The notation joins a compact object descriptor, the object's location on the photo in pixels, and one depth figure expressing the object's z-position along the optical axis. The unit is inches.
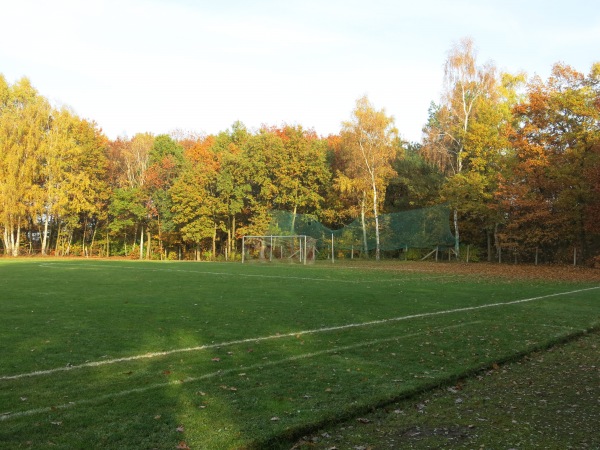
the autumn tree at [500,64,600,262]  1144.8
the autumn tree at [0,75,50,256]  1705.2
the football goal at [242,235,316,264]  1464.1
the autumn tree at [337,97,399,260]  1620.3
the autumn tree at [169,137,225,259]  1770.4
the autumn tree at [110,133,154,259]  1910.7
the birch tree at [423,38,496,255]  1496.1
